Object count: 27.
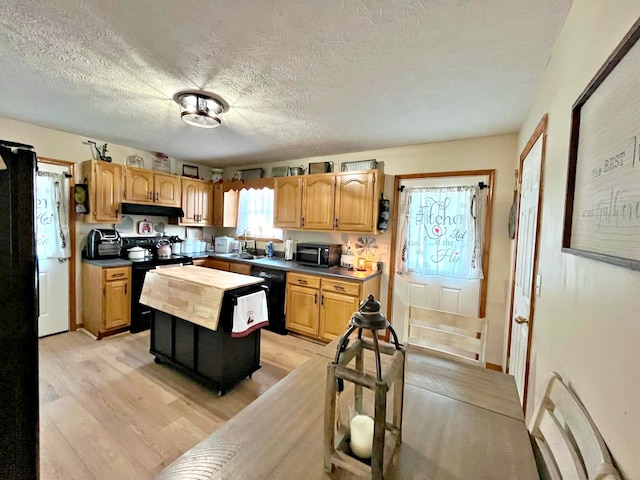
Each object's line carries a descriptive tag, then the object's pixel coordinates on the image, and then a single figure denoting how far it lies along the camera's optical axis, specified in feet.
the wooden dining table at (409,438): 2.66
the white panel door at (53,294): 10.82
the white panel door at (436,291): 10.17
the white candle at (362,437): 2.64
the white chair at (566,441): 2.31
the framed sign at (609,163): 2.17
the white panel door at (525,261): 5.82
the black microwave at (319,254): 12.37
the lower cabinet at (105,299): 10.89
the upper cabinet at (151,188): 12.28
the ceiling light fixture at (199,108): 7.15
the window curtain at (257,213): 14.98
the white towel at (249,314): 7.43
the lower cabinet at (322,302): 10.57
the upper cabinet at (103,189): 11.22
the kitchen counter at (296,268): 10.83
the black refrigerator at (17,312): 3.37
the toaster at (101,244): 11.76
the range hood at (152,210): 12.13
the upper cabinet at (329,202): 11.21
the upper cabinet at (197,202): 14.53
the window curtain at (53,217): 10.51
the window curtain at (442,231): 9.93
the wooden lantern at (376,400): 2.34
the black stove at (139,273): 11.64
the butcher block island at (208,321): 7.44
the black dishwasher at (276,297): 12.09
